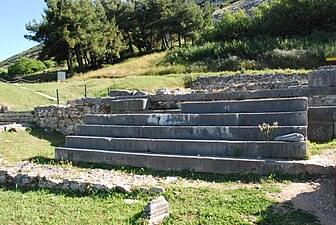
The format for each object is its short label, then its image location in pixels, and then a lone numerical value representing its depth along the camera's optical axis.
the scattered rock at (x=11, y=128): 11.58
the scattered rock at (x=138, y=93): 10.07
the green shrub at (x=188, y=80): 19.34
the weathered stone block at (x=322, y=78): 6.84
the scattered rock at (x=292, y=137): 5.52
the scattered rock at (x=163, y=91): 10.49
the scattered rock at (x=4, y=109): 14.65
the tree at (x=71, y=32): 31.98
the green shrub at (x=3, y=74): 46.08
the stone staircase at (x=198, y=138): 5.73
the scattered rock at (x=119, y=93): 10.88
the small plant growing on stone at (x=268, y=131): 5.88
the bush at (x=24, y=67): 50.47
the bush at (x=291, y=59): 18.89
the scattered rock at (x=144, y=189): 5.21
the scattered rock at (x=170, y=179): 5.59
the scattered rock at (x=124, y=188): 5.31
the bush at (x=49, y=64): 60.47
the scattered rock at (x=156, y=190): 5.14
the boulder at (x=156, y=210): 4.24
